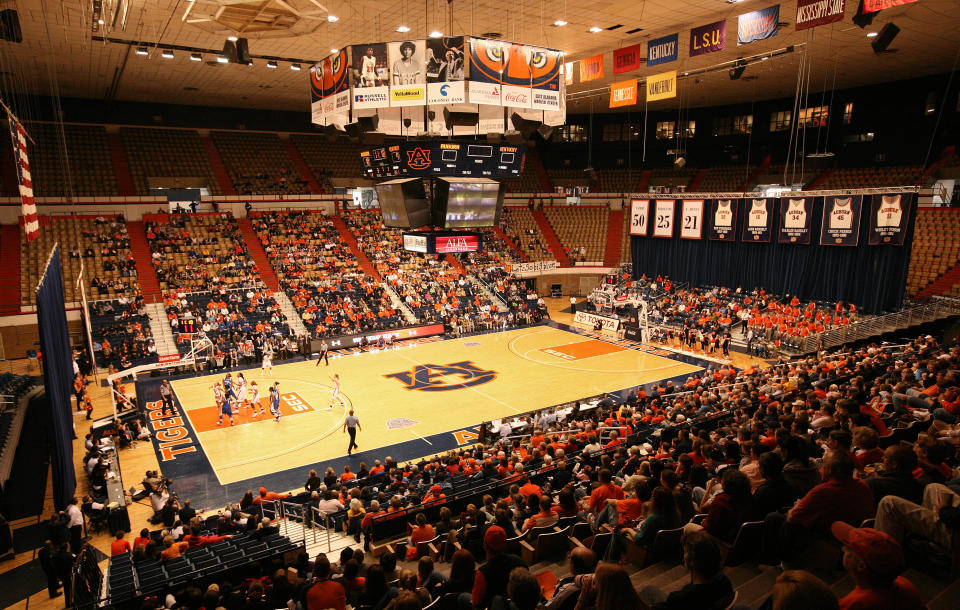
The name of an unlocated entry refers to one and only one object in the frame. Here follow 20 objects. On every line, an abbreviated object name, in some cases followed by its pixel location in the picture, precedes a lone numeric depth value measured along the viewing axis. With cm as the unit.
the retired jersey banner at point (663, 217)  3547
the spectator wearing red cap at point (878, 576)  284
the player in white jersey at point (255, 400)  1955
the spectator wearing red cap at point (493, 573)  420
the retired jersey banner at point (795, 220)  2866
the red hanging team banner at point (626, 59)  2070
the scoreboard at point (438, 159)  1562
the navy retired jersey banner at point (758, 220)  3044
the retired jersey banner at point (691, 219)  3400
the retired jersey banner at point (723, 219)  3216
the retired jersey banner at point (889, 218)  2469
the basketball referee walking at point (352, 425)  1593
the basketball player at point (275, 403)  1889
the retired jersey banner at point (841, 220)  2666
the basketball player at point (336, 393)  1964
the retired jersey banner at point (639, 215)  3709
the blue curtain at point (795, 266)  2627
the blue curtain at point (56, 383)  1063
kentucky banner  1897
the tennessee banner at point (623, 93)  2197
